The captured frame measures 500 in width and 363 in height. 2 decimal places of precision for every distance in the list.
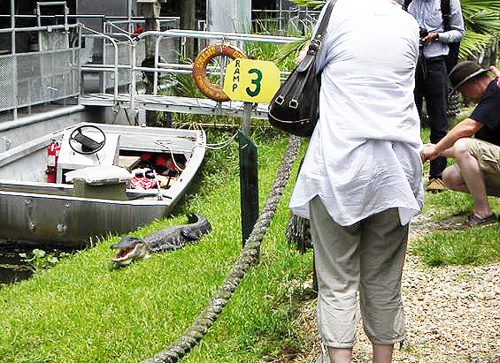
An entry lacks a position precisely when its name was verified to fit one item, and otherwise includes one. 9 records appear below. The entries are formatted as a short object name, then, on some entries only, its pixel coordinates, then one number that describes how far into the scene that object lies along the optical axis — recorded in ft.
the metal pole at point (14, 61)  42.29
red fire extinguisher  41.19
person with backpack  24.88
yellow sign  21.24
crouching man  20.43
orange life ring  44.11
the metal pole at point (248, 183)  18.80
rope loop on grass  13.84
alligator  26.91
